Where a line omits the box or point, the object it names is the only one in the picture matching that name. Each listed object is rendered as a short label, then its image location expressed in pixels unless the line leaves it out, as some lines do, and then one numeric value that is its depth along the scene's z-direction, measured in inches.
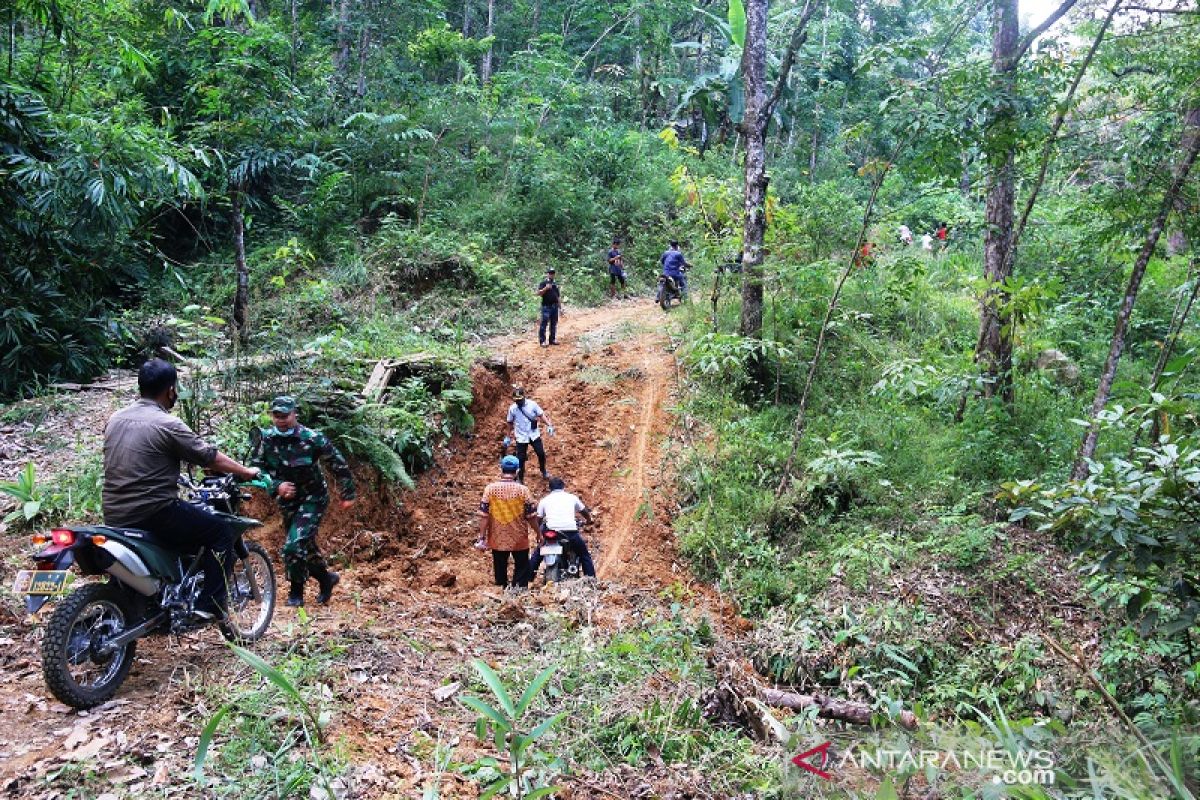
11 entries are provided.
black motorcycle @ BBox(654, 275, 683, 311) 654.5
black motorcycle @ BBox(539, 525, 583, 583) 305.9
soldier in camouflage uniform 223.8
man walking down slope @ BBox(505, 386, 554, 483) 410.0
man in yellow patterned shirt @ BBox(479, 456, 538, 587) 299.1
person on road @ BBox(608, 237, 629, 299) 713.6
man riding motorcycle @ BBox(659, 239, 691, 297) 644.7
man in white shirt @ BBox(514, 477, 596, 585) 305.4
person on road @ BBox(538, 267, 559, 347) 542.3
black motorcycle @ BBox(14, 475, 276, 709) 146.5
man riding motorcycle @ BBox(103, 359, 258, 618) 162.7
